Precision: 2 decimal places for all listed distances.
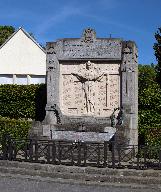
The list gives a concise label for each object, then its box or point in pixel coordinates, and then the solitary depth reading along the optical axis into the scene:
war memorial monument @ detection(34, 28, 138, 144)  14.77
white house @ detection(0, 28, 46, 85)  31.28
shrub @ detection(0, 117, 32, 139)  16.77
